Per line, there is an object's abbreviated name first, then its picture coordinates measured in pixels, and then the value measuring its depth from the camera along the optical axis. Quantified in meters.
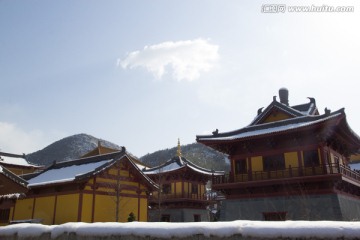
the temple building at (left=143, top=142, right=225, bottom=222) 36.66
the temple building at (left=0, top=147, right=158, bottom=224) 21.48
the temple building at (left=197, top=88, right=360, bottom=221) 19.41
